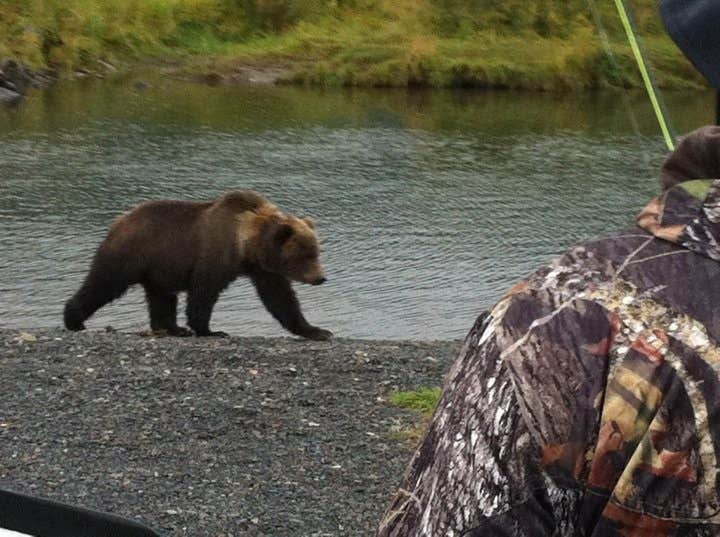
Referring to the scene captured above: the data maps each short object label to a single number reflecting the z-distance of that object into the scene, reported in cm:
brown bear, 1582
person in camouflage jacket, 306
